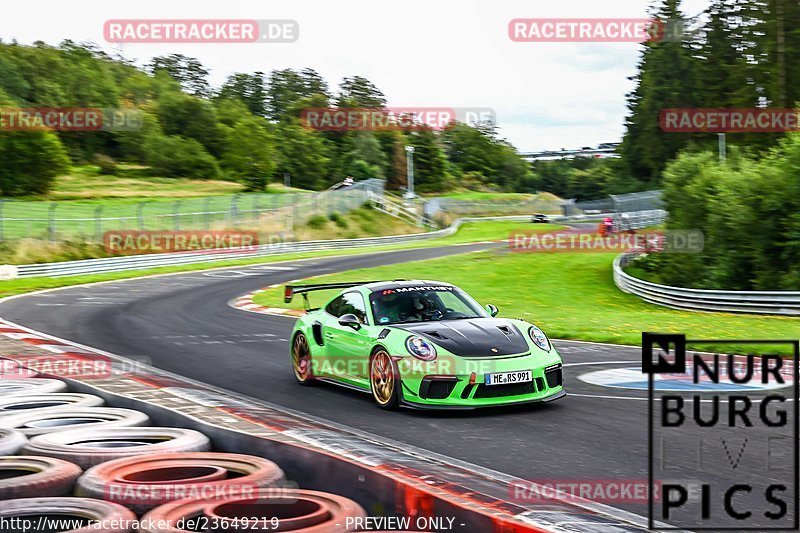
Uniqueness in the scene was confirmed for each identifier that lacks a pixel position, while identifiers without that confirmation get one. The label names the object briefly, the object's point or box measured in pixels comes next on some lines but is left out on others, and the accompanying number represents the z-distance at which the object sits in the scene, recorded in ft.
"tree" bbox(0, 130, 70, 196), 199.82
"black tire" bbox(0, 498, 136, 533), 14.60
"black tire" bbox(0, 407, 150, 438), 22.71
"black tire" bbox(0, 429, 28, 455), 19.44
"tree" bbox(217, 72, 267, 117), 498.28
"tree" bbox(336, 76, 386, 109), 473.67
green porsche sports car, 29.40
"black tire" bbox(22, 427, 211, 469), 18.67
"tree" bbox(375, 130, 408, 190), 384.27
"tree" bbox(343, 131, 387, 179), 359.87
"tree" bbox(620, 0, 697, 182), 312.50
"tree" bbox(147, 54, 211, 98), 538.47
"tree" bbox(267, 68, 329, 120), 504.43
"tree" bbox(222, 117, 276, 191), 288.30
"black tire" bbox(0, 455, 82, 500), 16.14
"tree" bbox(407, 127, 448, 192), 397.19
